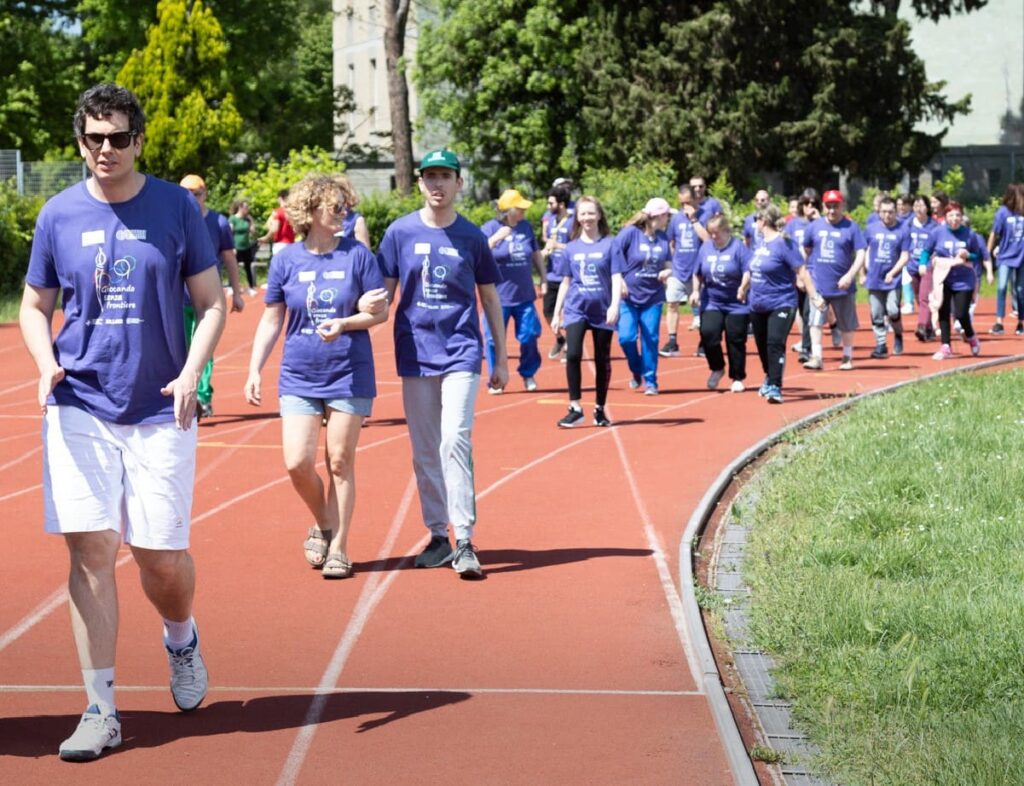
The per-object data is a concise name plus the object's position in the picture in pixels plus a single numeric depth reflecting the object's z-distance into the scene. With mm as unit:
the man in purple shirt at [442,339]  8719
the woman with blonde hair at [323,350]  8547
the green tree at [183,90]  43438
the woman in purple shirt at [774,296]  16141
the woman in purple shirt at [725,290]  16719
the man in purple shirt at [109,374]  5680
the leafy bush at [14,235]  29875
